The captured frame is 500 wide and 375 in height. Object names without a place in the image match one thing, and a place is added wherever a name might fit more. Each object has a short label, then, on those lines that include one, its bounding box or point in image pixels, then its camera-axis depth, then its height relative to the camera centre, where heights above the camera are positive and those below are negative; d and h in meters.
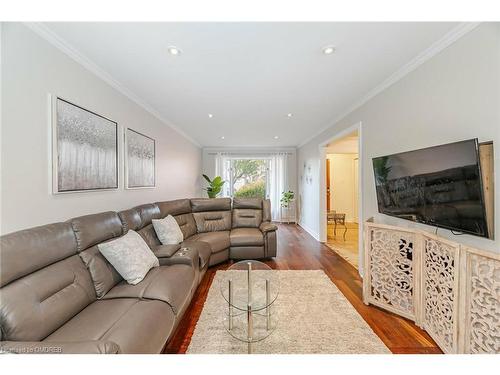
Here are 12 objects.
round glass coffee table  1.65 -0.95
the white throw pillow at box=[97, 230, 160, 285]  1.67 -0.58
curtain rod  6.79 +1.18
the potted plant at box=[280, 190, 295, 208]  6.62 -0.31
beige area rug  1.60 -1.25
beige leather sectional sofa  1.01 -0.69
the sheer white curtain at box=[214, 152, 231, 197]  6.81 +0.66
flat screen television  1.29 +0.00
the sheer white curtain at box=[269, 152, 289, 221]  6.81 +0.29
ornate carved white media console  1.28 -0.79
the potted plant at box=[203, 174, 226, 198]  5.64 +0.01
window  7.05 +0.35
